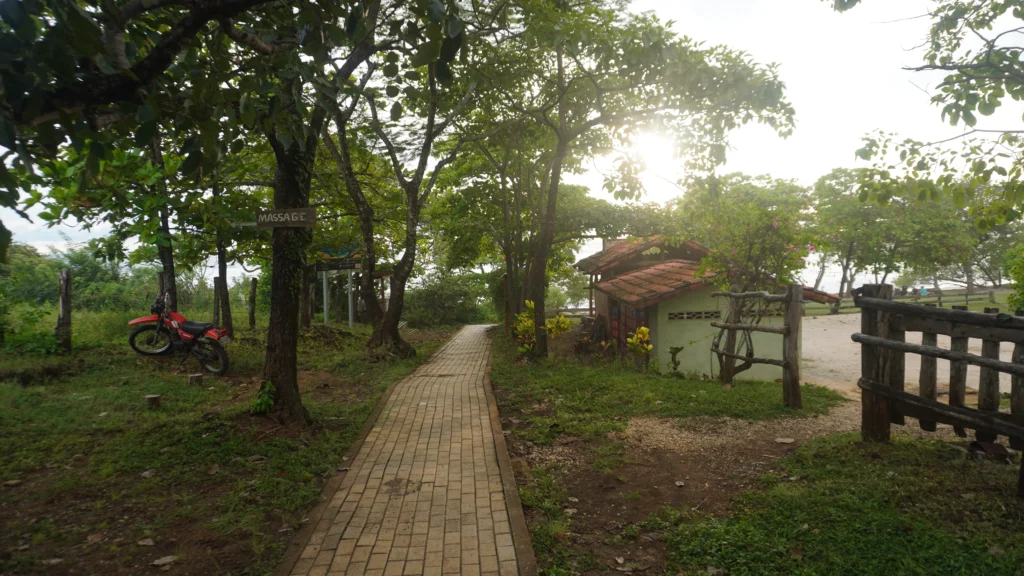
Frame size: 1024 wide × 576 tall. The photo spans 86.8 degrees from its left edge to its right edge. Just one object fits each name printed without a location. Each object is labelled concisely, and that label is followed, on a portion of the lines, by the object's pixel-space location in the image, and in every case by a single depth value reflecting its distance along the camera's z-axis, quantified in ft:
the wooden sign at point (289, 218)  20.33
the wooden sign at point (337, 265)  54.54
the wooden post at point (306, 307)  53.67
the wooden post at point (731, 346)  29.81
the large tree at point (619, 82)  28.48
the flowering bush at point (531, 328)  43.24
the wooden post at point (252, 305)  51.90
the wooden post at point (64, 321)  30.50
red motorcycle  32.24
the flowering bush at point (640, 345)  36.17
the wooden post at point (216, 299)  42.21
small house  41.45
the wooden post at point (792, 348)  23.77
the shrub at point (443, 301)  89.61
